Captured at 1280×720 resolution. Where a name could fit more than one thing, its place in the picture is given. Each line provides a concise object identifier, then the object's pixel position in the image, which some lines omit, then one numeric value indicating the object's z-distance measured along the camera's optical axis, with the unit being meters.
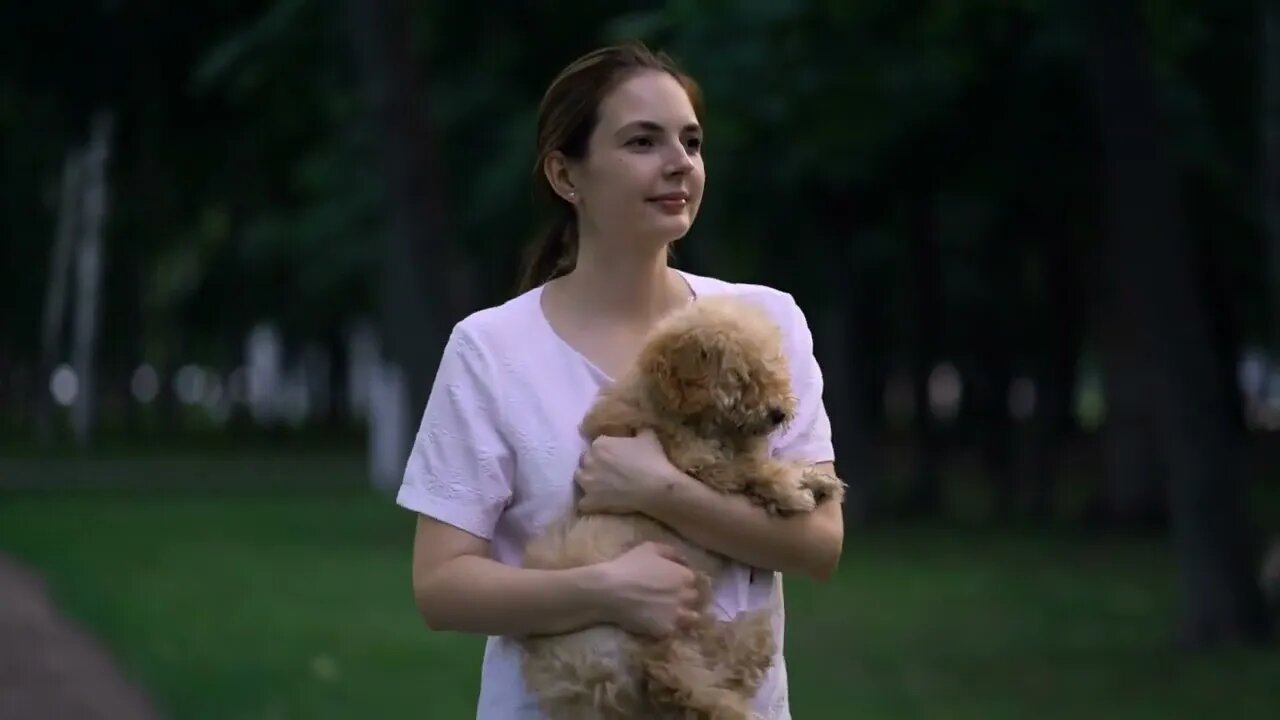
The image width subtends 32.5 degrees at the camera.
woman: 3.15
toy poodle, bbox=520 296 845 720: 3.12
